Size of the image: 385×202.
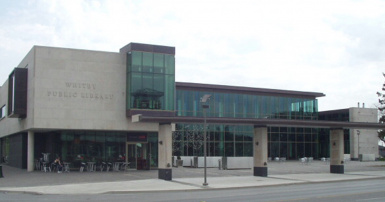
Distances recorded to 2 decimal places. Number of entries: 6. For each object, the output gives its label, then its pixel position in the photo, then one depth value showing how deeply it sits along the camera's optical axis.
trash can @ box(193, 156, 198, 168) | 47.16
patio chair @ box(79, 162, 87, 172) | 38.91
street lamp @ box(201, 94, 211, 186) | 27.30
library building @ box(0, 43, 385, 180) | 35.31
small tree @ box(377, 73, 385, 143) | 56.06
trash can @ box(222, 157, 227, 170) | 43.31
